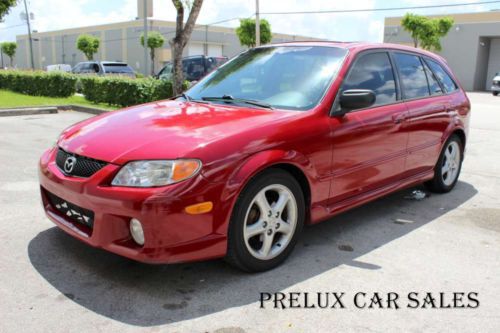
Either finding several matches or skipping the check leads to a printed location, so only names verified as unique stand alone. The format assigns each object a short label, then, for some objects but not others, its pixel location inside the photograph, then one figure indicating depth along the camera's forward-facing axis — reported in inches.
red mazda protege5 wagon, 121.0
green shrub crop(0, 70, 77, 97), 673.0
